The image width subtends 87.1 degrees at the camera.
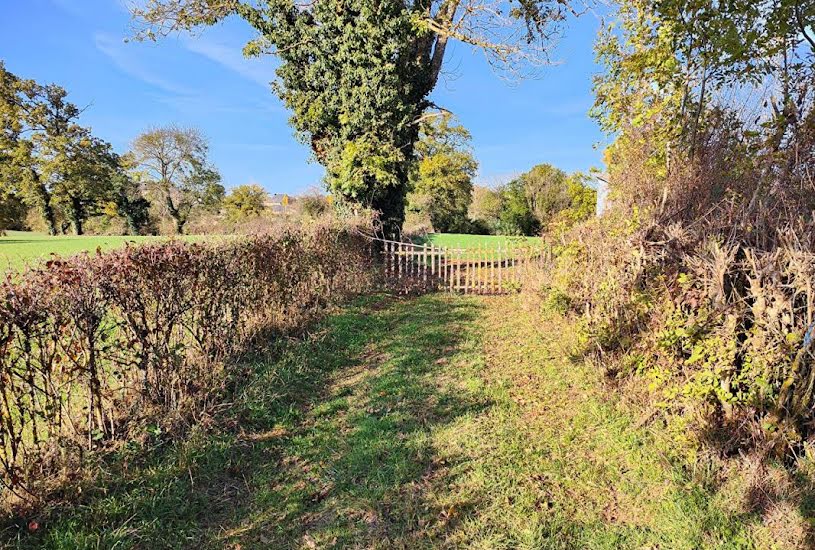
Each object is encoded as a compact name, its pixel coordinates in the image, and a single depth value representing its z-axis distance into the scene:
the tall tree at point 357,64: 11.70
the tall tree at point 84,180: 36.94
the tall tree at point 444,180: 36.73
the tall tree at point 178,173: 40.50
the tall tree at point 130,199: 40.19
